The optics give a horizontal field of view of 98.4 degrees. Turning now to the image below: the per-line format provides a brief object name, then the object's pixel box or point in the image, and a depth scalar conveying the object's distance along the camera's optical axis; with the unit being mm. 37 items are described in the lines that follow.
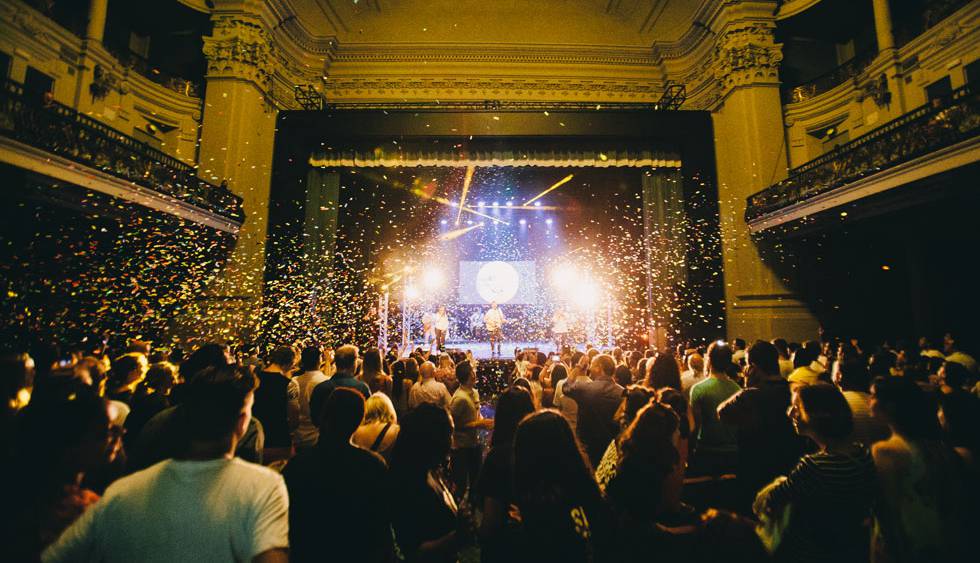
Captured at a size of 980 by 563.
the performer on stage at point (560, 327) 16000
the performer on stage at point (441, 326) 15898
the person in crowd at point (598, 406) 3471
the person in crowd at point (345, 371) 3309
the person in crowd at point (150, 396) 2604
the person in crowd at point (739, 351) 5824
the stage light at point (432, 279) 18019
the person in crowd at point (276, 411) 3217
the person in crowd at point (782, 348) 5951
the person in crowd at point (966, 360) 5328
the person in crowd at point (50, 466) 1191
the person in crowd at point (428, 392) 4379
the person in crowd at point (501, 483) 1585
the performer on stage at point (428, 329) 16578
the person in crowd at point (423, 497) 1797
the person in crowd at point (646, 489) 1623
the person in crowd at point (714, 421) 3000
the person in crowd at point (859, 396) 2789
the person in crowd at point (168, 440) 1323
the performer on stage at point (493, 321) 16109
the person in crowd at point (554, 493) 1496
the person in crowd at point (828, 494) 1777
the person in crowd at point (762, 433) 2545
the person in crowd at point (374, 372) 4074
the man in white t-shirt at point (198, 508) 1208
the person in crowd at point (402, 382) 5133
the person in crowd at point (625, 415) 2185
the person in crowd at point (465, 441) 4074
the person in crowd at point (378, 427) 2627
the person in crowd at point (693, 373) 4468
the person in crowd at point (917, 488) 1742
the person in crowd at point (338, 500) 1614
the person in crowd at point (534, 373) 6523
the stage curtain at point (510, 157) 13047
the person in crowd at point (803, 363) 3406
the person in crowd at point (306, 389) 3607
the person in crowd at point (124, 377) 3039
